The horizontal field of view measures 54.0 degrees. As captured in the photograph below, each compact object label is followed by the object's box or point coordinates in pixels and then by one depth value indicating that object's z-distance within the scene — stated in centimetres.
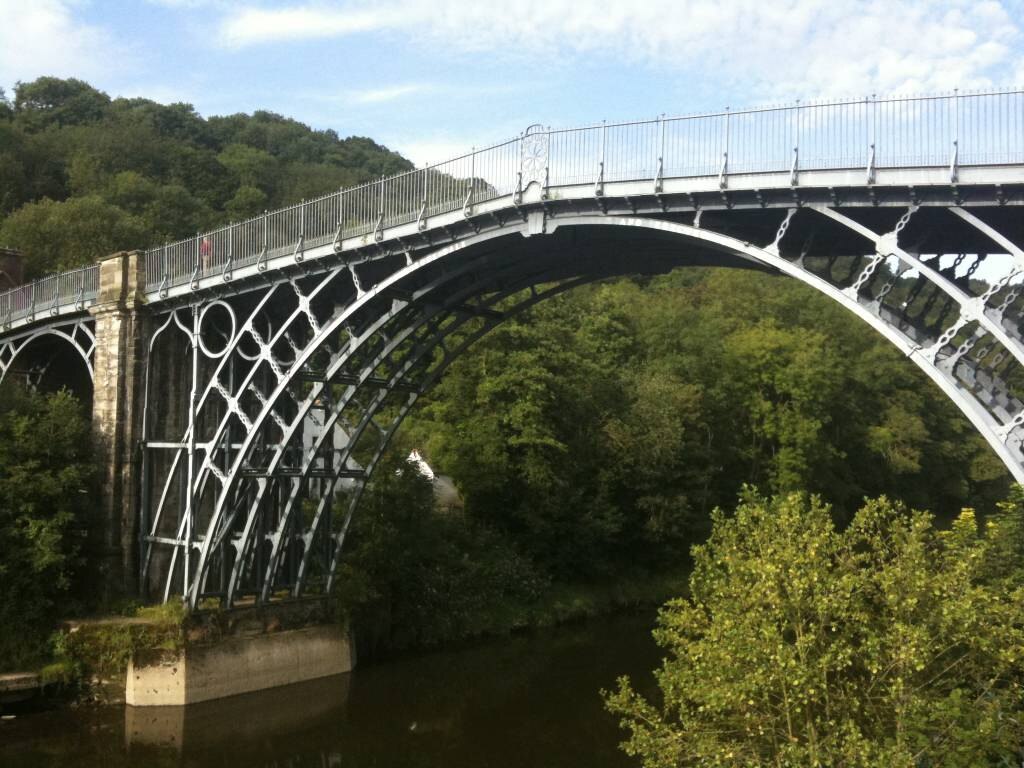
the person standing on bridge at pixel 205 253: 2242
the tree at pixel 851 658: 920
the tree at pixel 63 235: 4316
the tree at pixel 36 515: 2056
